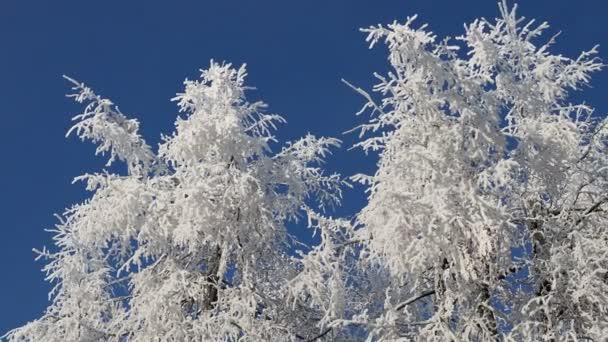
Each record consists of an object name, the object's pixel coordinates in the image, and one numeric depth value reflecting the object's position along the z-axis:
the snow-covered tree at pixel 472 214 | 10.96
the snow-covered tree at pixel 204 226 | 13.80
